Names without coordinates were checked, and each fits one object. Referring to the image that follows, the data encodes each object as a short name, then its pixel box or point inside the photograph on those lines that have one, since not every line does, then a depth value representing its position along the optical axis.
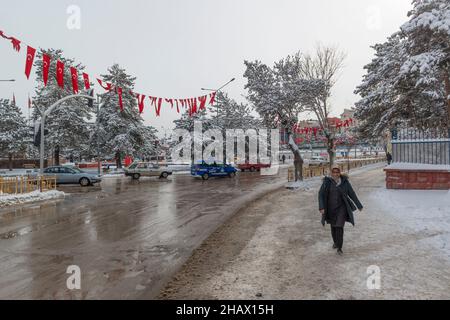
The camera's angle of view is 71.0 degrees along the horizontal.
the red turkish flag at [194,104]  25.21
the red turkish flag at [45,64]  13.66
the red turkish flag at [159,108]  21.95
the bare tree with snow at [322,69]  26.51
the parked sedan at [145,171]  29.94
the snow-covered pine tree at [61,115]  38.59
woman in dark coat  6.20
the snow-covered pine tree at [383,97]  16.12
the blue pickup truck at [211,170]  29.00
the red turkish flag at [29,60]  13.18
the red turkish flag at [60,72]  14.84
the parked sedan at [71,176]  23.06
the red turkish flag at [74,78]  15.97
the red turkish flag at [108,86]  18.26
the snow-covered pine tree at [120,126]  38.50
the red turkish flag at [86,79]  17.02
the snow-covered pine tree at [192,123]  46.00
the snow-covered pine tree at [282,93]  20.09
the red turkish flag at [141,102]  20.48
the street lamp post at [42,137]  18.16
